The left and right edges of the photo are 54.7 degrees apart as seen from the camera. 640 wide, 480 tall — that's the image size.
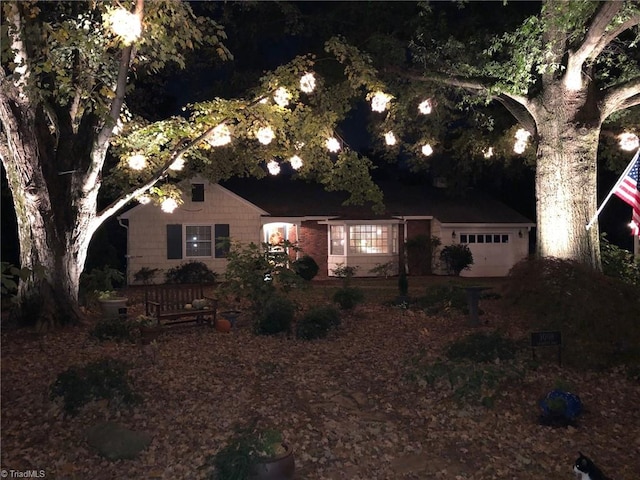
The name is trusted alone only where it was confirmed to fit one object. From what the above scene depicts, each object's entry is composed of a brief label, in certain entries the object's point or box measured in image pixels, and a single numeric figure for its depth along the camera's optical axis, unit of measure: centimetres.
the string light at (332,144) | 1493
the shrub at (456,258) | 2470
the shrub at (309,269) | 2195
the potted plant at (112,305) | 1290
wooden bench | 1149
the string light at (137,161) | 1274
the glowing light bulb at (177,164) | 1341
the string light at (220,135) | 1297
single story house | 2309
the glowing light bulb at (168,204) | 1414
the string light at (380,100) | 1364
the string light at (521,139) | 1583
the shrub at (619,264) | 1393
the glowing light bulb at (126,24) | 865
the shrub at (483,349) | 874
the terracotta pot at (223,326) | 1145
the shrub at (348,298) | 1338
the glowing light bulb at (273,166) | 1605
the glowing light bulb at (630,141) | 1601
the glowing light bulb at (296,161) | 1548
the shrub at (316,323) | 1069
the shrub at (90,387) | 659
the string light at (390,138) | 1620
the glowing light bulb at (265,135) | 1295
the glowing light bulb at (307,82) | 1315
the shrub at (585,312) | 849
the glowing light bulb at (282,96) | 1305
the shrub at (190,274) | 2242
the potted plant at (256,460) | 480
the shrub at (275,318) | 1102
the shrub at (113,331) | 1028
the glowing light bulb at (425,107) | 1494
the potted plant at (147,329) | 1046
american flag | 1123
